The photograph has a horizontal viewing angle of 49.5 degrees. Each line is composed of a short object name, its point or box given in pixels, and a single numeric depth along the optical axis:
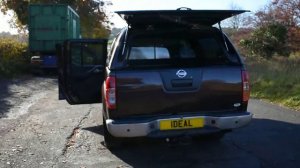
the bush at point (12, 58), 14.03
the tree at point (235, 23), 24.27
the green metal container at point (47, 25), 14.90
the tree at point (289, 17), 16.51
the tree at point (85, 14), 21.53
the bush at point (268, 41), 17.45
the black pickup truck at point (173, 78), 4.24
